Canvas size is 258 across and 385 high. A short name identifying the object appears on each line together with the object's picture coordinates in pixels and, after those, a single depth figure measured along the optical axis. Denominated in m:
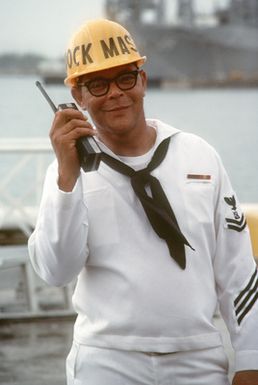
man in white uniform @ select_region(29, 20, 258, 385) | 3.50
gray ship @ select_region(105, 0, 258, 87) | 110.92
